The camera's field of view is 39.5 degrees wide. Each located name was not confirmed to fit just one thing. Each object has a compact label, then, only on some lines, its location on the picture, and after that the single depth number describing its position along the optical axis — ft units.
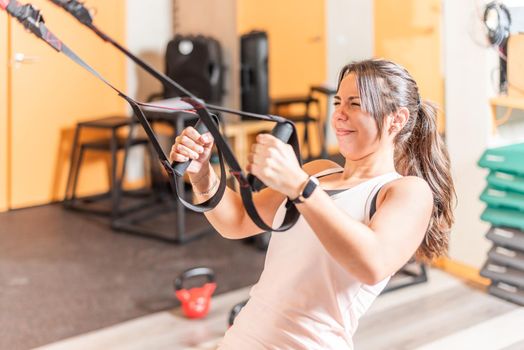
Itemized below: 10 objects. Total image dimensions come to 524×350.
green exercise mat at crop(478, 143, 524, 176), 9.74
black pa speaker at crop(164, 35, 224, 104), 15.79
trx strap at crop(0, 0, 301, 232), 3.75
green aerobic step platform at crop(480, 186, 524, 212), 9.79
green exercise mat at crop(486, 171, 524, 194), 9.76
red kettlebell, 9.48
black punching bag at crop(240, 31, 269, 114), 16.35
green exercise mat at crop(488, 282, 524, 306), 9.86
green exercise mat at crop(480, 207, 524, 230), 9.78
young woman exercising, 4.11
